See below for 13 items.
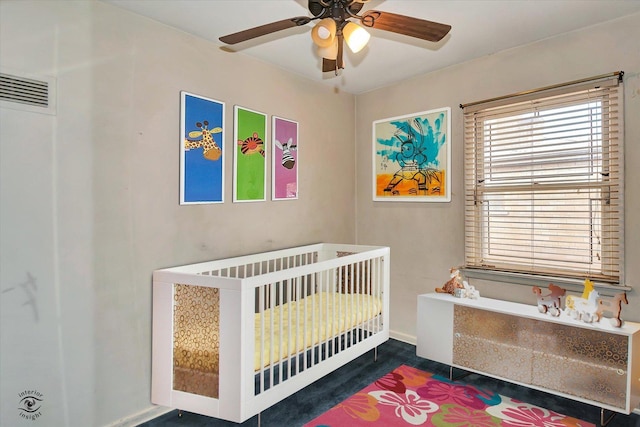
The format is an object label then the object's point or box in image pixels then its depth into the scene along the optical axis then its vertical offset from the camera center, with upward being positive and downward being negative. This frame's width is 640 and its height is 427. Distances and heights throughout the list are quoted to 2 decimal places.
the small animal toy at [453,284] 2.70 -0.52
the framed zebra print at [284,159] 2.88 +0.45
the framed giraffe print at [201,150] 2.28 +0.42
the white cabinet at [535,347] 2.02 -0.84
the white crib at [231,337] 1.78 -0.70
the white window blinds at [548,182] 2.28 +0.23
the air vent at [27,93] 1.64 +0.56
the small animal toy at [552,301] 2.26 -0.54
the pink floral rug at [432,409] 2.07 -1.18
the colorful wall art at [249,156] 2.59 +0.43
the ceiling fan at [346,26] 1.51 +0.81
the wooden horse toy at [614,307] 2.03 -0.53
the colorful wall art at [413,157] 3.05 +0.51
